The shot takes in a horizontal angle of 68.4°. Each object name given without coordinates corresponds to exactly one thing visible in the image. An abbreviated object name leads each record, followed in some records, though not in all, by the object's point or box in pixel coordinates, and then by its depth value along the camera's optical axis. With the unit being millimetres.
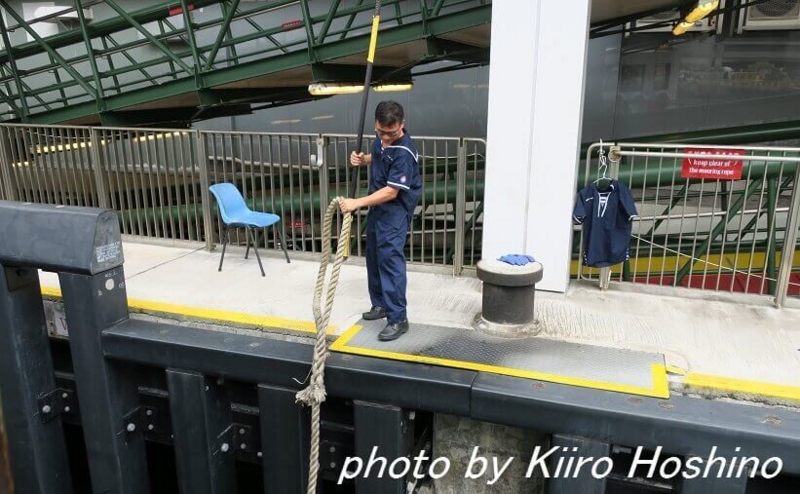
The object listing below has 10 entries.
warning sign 5062
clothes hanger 5281
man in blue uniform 4066
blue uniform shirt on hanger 5266
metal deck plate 3453
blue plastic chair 5773
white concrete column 4938
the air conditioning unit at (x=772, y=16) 10750
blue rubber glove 4465
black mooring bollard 4297
